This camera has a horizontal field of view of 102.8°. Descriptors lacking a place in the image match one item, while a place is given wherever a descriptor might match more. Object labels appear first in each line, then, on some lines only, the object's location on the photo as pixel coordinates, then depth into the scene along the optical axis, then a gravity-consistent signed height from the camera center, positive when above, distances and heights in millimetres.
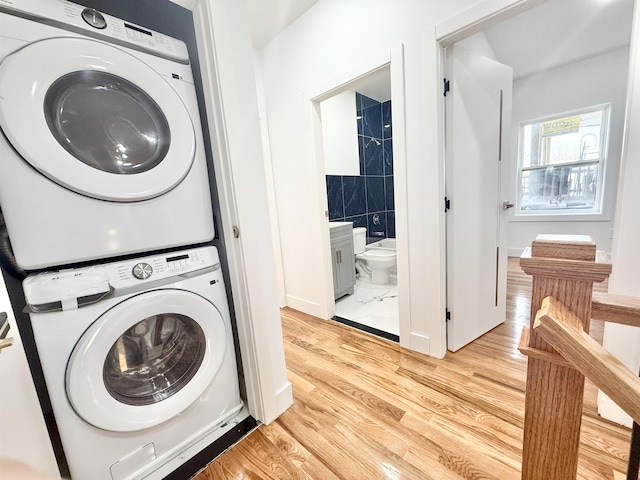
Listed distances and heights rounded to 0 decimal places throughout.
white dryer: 767 +276
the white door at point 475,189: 1562 -15
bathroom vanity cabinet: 2668 -650
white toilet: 3035 -796
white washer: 818 -559
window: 3354 +234
